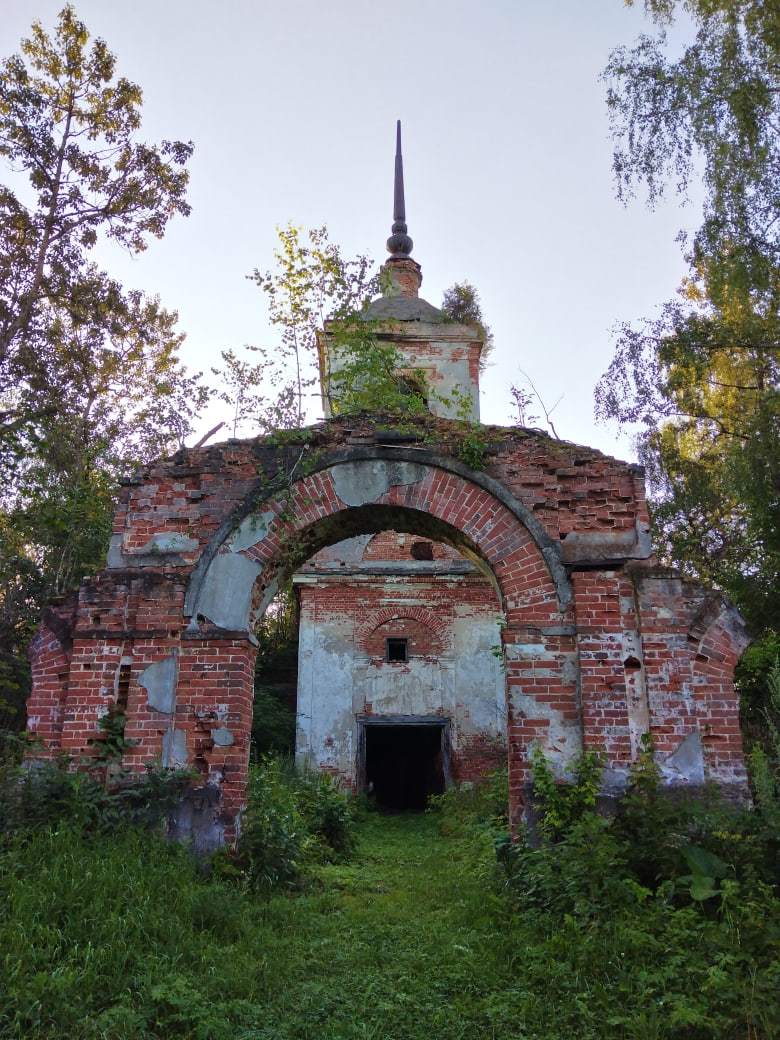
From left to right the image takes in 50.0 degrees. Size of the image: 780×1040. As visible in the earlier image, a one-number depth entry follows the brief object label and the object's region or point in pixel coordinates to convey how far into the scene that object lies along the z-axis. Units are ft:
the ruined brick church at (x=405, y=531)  22.20
